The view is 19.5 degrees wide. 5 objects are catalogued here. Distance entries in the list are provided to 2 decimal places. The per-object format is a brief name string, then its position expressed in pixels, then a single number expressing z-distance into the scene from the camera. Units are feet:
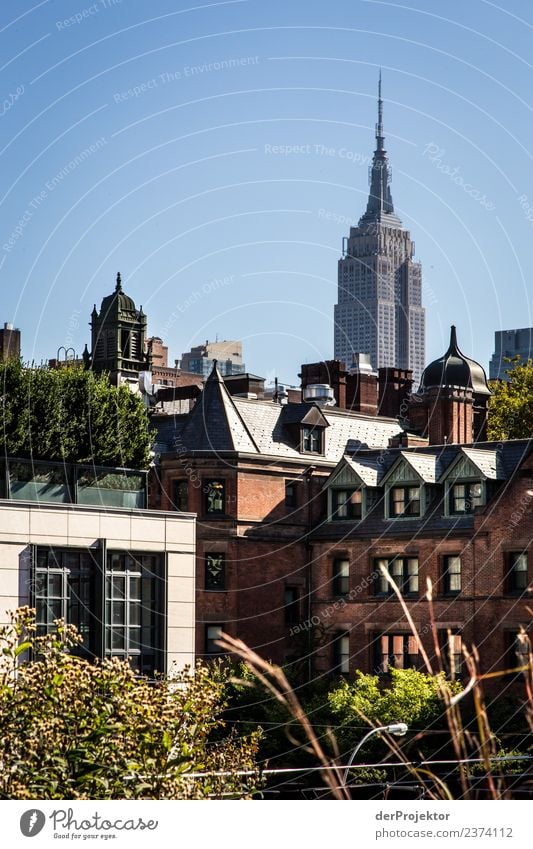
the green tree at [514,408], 297.33
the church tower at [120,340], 295.69
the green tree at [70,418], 197.67
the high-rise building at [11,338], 392.27
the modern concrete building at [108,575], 169.48
